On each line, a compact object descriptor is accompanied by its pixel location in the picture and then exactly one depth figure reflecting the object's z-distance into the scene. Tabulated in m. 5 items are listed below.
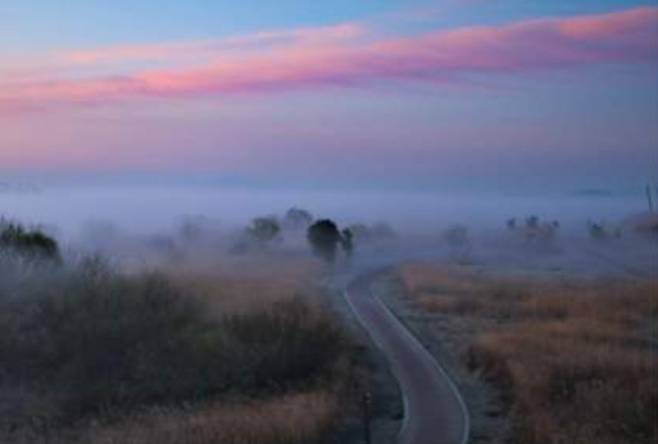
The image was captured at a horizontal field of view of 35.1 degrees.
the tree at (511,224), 158.00
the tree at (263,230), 103.94
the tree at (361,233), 127.88
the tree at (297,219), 162.71
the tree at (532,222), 149.10
